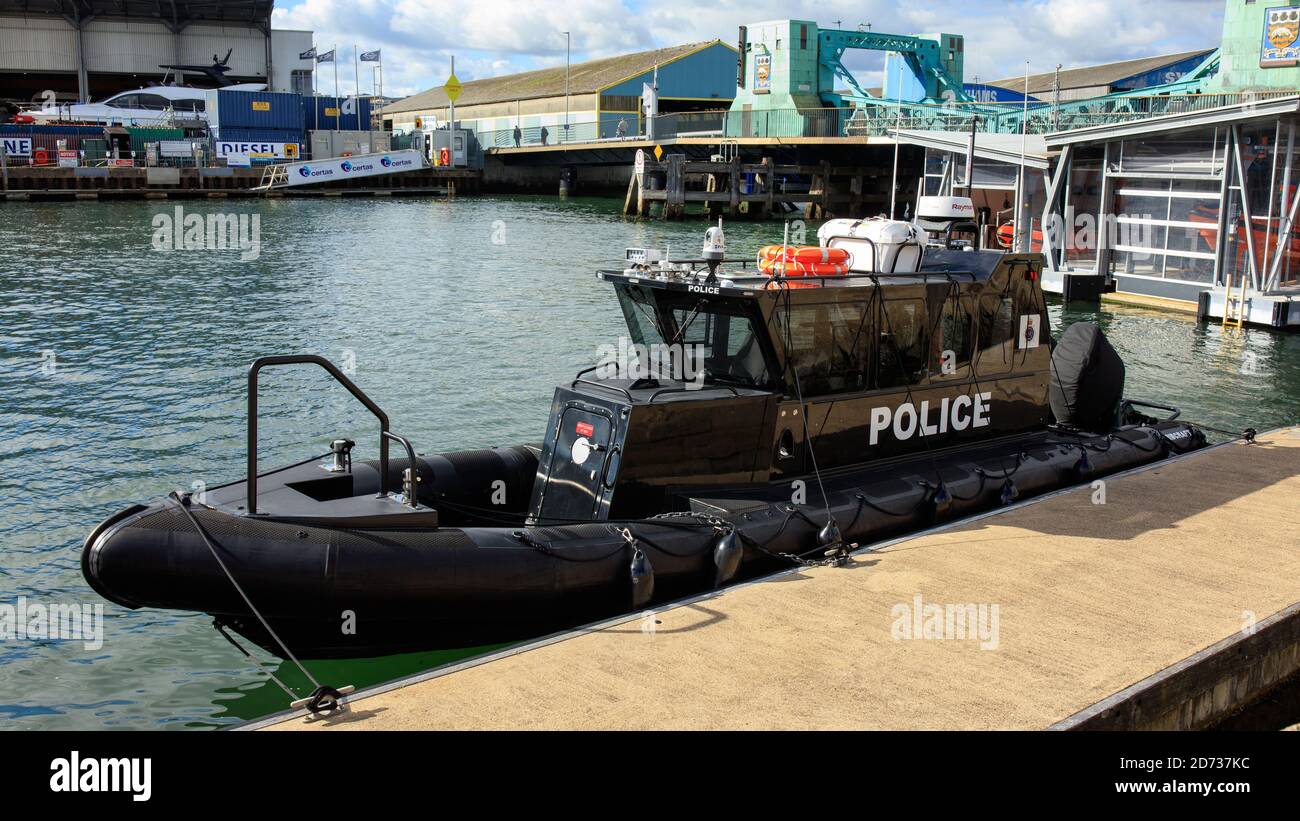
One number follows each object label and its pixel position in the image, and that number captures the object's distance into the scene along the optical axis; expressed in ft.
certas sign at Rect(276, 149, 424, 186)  211.41
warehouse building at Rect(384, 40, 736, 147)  262.26
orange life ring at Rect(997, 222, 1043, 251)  108.26
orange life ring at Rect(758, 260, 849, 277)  34.60
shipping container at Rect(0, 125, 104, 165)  195.93
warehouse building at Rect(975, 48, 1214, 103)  202.28
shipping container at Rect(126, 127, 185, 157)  214.48
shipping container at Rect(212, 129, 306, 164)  224.53
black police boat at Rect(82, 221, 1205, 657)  26.07
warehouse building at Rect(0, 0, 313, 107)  254.06
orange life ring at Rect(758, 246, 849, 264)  35.01
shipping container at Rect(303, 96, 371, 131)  240.94
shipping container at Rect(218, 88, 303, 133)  228.22
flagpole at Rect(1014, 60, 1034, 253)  107.04
